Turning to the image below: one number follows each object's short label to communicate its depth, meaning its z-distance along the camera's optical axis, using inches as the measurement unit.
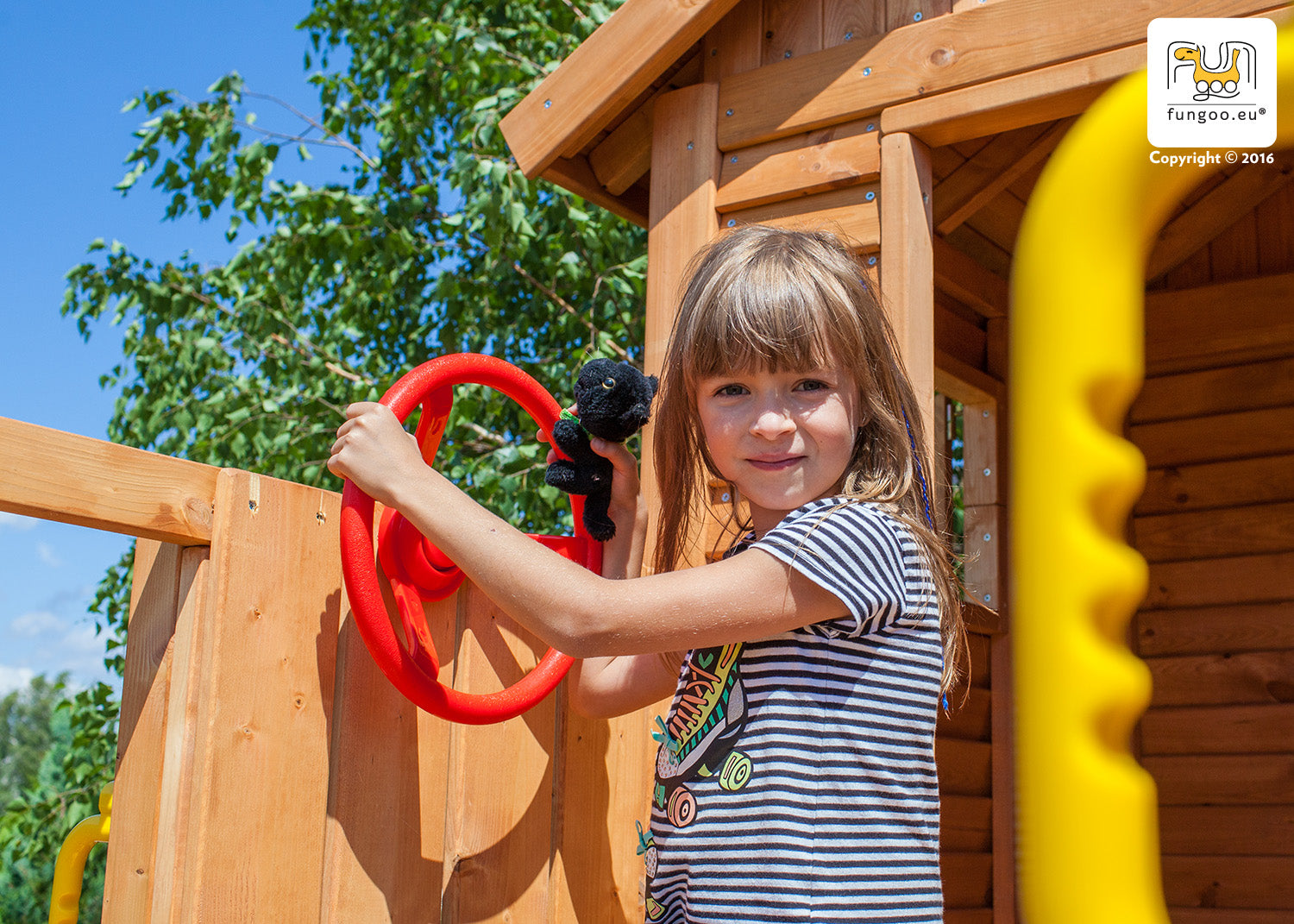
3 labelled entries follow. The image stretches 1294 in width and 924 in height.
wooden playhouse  63.6
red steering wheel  63.4
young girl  52.6
